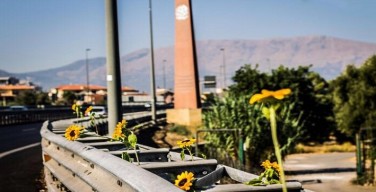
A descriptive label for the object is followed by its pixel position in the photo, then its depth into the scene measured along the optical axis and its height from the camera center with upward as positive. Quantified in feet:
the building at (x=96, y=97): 534.61 +5.67
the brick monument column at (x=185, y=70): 125.29 +6.81
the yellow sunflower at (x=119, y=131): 13.39 -0.78
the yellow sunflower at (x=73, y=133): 15.84 -0.90
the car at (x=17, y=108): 209.50 -0.86
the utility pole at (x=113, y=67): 26.35 +1.76
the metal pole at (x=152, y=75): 106.52 +5.12
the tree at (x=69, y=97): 431.02 +5.44
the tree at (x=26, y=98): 389.39 +5.19
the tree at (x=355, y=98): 147.74 -2.22
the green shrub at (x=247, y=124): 65.62 -3.71
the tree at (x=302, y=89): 144.25 +1.29
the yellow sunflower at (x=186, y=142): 12.23 -1.05
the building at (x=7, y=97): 616.39 +10.90
